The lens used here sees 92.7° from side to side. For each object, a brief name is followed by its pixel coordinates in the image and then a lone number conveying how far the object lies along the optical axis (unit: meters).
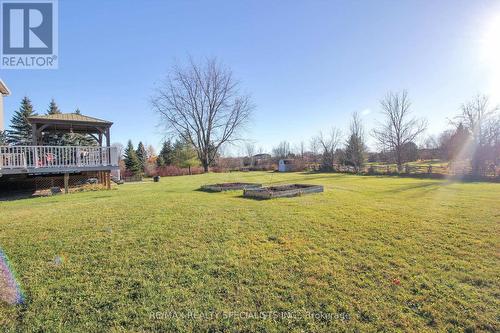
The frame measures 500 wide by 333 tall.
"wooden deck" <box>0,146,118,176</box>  9.09
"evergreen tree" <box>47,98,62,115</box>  27.96
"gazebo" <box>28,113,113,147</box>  10.88
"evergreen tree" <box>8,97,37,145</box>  24.28
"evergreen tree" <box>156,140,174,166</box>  33.47
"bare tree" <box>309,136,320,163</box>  38.06
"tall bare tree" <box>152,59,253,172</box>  33.47
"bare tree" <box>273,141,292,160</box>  50.30
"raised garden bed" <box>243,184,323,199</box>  8.69
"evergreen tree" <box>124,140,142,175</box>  27.65
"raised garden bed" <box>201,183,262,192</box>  10.92
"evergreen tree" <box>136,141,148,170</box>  34.54
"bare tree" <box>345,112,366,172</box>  30.22
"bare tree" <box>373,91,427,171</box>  29.19
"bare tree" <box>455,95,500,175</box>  20.21
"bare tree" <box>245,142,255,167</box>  53.41
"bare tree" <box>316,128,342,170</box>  34.66
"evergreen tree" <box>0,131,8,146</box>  11.24
